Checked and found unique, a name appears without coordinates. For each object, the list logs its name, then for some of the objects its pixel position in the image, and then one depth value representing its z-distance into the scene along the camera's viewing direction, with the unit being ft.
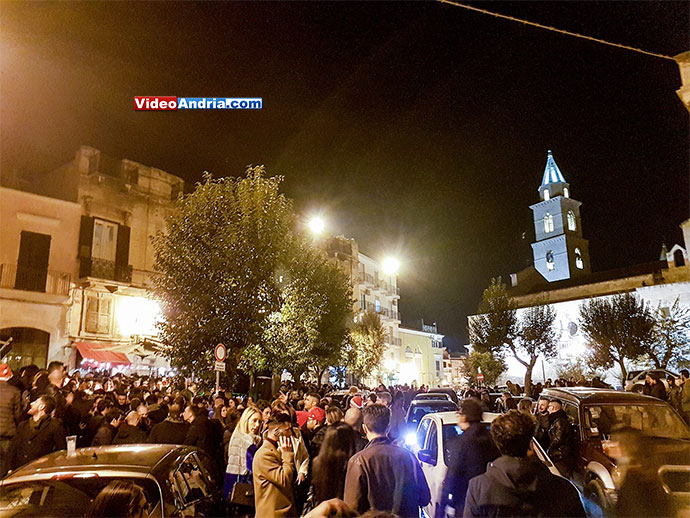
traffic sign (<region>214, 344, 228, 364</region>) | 43.17
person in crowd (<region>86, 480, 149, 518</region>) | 11.00
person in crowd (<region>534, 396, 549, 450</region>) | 26.84
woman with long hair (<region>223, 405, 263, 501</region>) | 21.97
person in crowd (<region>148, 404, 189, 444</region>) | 23.70
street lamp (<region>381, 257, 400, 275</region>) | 171.42
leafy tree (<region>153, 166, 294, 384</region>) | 56.13
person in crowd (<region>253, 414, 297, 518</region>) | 15.47
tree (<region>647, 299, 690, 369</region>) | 126.11
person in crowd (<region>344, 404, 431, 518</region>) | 12.60
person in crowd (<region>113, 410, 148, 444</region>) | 23.81
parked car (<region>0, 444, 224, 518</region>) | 13.33
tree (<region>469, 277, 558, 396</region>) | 148.77
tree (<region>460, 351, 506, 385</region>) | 152.66
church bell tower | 230.07
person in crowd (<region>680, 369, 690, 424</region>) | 37.17
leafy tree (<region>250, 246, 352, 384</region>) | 63.87
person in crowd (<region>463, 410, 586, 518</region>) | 10.04
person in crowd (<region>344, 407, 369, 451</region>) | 18.53
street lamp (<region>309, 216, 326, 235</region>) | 113.39
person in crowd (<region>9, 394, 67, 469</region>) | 21.86
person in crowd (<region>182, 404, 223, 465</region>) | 24.08
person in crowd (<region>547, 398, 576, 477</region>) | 25.02
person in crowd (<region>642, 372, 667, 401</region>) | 45.23
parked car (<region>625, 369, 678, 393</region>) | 54.13
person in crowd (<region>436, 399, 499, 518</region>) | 17.29
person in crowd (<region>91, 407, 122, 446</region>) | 23.85
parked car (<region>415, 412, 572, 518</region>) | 21.76
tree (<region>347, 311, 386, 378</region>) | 126.11
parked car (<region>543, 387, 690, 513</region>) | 20.61
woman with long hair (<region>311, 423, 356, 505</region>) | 16.02
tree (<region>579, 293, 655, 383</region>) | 122.62
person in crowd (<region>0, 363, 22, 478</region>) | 24.59
